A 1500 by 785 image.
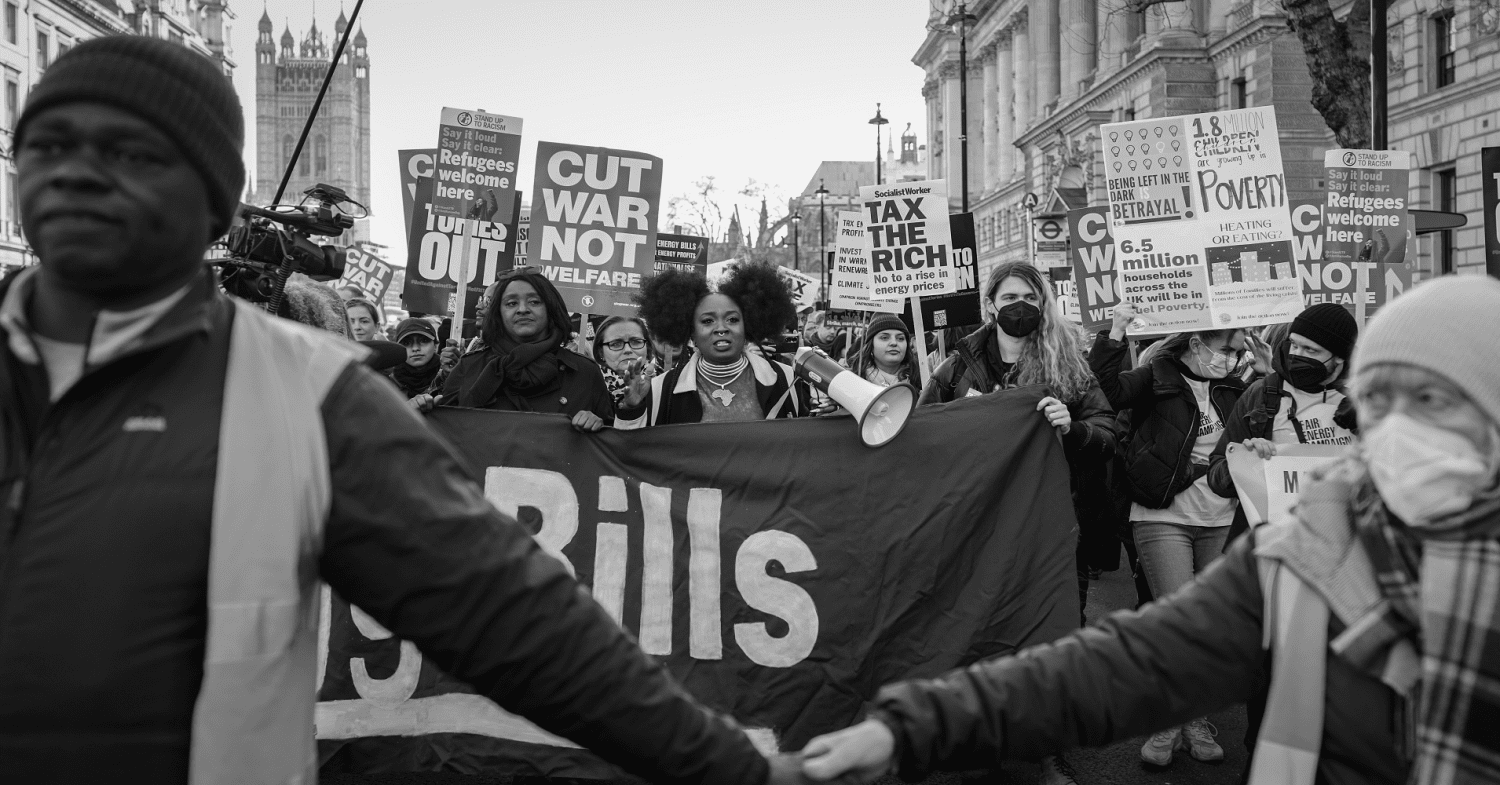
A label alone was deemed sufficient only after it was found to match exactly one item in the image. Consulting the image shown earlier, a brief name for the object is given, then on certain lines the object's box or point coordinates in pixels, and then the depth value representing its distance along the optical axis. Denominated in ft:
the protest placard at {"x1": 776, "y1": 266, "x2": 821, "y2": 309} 79.41
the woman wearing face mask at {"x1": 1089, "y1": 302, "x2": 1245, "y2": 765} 19.25
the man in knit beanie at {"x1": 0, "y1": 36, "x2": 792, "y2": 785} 5.30
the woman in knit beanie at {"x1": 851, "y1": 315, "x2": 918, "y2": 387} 29.32
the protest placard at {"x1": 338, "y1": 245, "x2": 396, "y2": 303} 55.72
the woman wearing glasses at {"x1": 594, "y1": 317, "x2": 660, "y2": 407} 27.94
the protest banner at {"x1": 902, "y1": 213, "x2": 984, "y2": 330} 40.42
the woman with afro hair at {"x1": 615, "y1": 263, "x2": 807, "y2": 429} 20.06
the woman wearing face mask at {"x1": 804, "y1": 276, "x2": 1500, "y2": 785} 5.86
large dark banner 15.52
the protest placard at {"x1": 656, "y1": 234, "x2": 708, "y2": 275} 67.77
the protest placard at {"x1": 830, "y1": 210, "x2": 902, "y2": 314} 38.73
